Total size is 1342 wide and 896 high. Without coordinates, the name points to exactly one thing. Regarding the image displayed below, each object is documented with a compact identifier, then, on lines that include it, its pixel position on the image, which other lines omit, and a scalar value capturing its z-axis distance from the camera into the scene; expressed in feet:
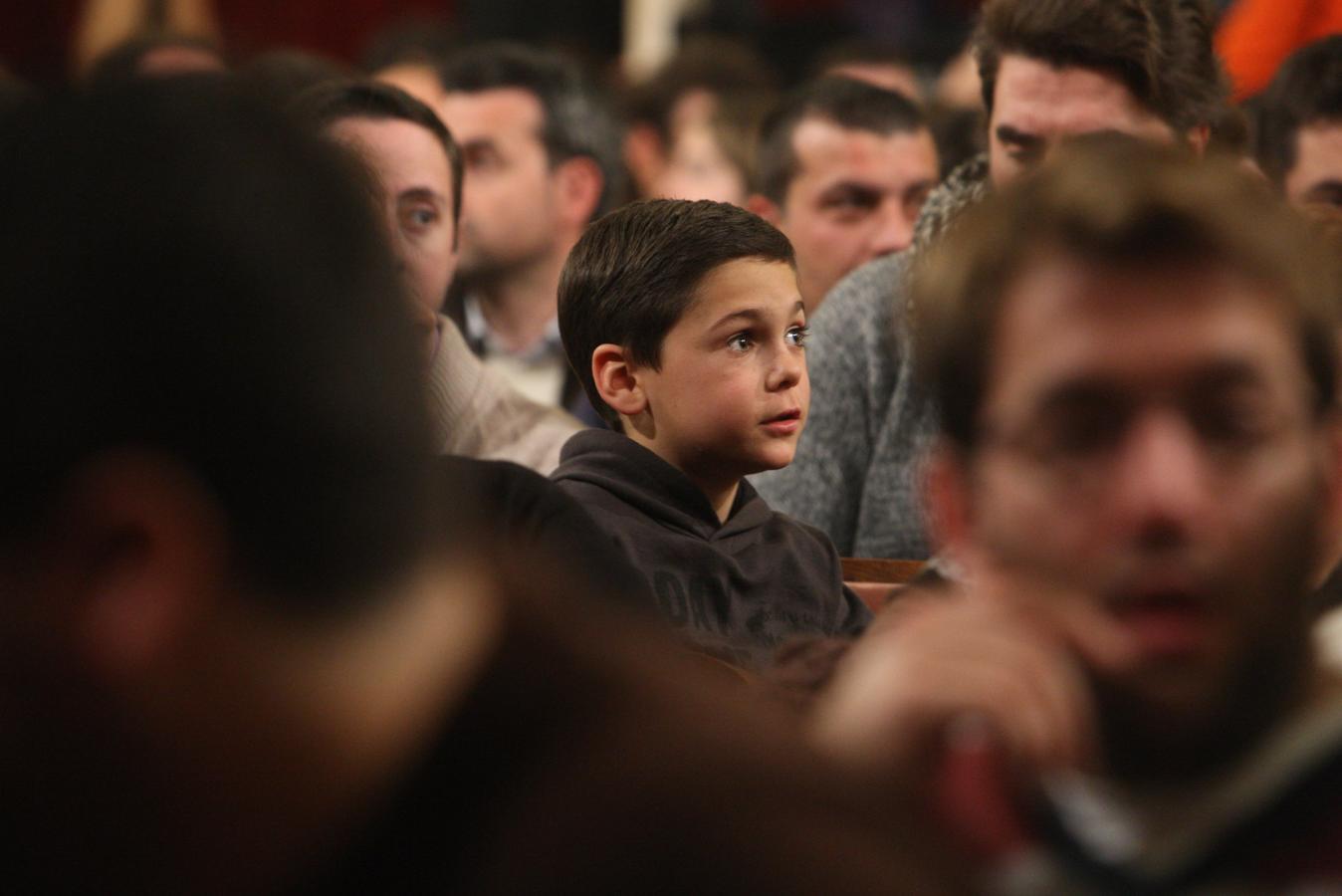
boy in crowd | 15.44
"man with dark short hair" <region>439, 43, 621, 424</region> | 28.26
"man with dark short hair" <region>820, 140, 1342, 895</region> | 6.00
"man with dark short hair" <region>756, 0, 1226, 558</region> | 18.34
